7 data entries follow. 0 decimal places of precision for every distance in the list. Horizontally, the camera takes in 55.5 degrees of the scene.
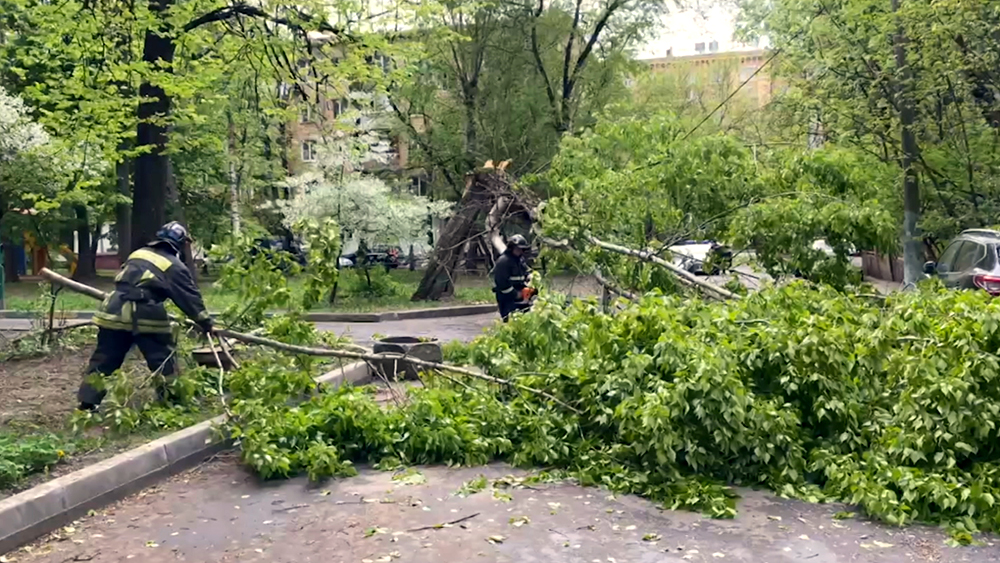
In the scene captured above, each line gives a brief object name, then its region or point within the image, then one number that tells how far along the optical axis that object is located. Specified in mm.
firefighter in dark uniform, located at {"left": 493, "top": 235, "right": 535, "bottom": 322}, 12273
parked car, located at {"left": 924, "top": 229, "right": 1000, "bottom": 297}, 12734
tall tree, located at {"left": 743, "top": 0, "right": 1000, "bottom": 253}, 15578
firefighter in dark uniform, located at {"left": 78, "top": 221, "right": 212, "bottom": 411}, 7172
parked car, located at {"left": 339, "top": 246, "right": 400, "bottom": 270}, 25141
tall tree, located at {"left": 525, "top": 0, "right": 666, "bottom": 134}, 25531
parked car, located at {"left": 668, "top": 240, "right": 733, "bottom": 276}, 10594
